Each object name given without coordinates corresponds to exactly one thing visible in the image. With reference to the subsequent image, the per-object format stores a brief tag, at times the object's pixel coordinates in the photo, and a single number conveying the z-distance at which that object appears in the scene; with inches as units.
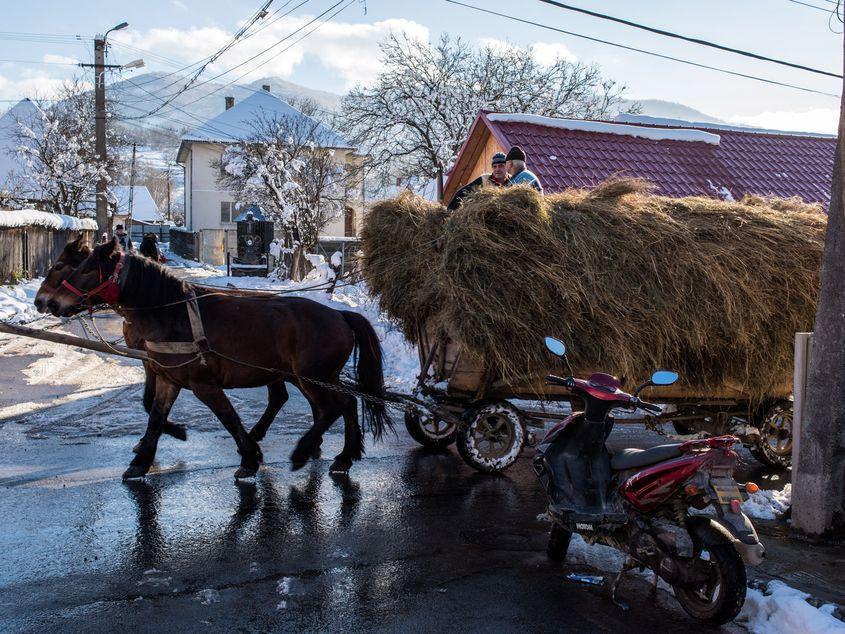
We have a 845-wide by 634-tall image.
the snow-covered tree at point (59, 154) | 1482.5
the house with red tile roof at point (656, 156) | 642.8
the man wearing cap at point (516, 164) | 366.3
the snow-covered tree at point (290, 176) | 1150.3
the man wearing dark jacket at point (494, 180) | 329.1
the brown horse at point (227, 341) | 273.6
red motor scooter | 167.0
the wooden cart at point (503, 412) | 282.8
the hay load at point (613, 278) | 261.3
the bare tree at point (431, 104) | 1162.6
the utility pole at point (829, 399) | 225.6
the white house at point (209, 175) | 2202.3
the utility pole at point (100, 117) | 1117.7
